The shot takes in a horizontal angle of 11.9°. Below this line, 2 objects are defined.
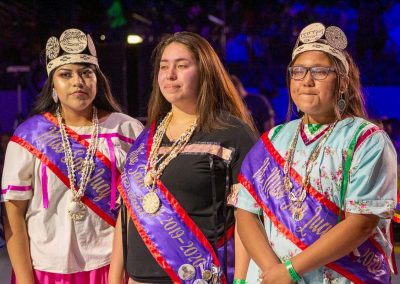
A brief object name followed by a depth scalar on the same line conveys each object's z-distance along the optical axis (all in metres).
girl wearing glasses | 5.11
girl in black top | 5.49
